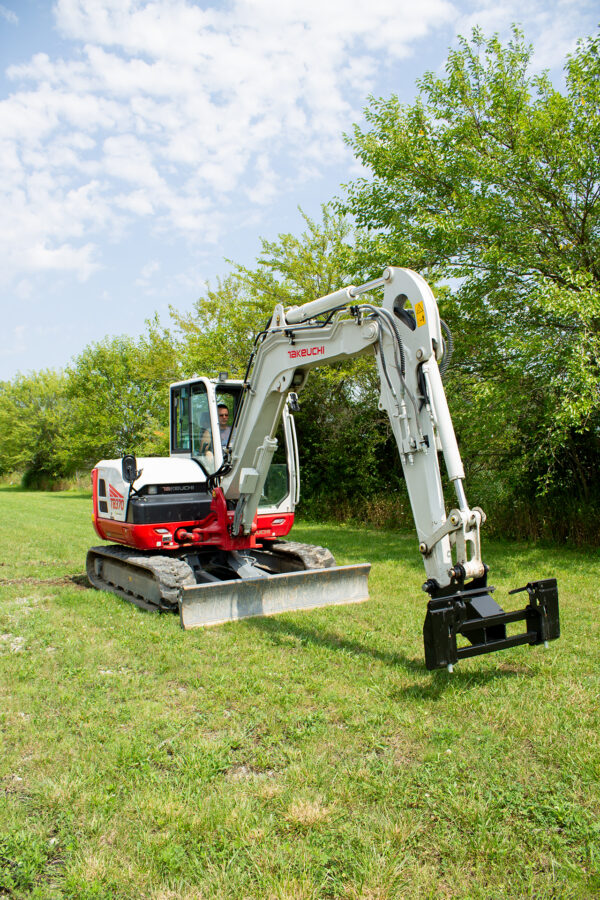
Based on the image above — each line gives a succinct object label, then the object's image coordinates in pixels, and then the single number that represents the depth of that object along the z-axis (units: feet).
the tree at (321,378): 54.13
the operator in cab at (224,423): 25.35
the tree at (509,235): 30.27
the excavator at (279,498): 14.96
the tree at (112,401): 110.42
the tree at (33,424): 146.61
